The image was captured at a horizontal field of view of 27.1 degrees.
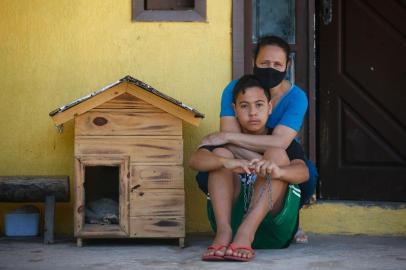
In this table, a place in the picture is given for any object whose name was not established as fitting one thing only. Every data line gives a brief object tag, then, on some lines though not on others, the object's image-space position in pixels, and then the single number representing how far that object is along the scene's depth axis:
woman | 4.67
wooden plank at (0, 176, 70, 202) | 5.11
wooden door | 5.91
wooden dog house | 4.92
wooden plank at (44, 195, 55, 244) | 5.07
